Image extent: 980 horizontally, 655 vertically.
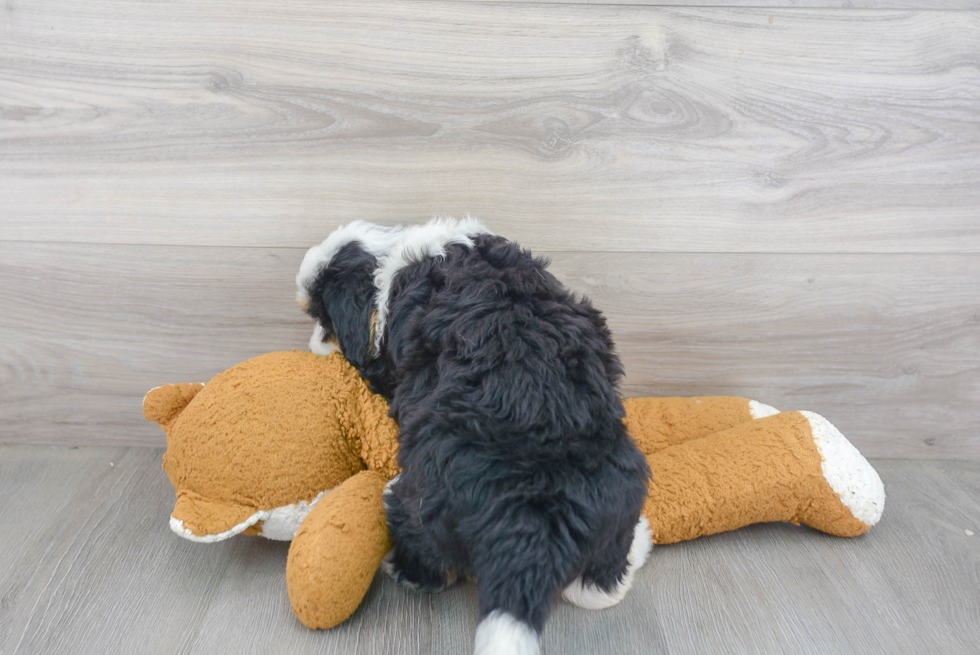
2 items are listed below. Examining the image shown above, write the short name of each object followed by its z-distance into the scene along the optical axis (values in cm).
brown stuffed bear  79
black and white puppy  70
